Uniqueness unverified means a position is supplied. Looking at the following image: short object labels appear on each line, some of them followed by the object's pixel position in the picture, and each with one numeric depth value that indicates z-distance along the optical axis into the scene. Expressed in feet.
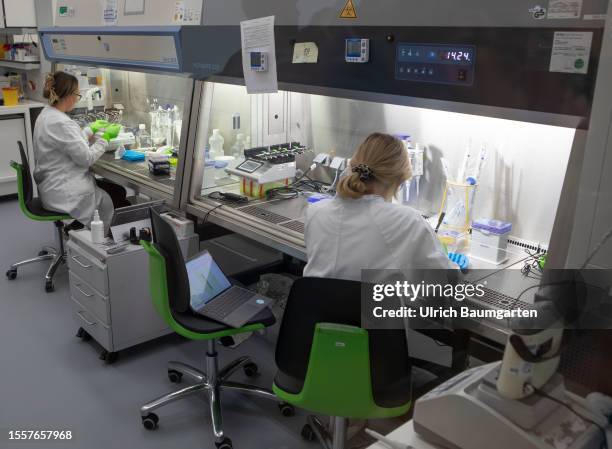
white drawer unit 9.14
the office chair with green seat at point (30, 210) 11.93
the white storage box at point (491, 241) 7.25
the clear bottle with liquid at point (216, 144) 10.20
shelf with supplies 18.07
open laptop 7.63
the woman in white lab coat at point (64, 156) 11.57
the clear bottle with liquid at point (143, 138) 13.34
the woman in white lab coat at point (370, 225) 5.86
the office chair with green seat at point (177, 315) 7.27
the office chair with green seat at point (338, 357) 5.45
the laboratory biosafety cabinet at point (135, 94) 9.89
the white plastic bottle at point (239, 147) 10.32
